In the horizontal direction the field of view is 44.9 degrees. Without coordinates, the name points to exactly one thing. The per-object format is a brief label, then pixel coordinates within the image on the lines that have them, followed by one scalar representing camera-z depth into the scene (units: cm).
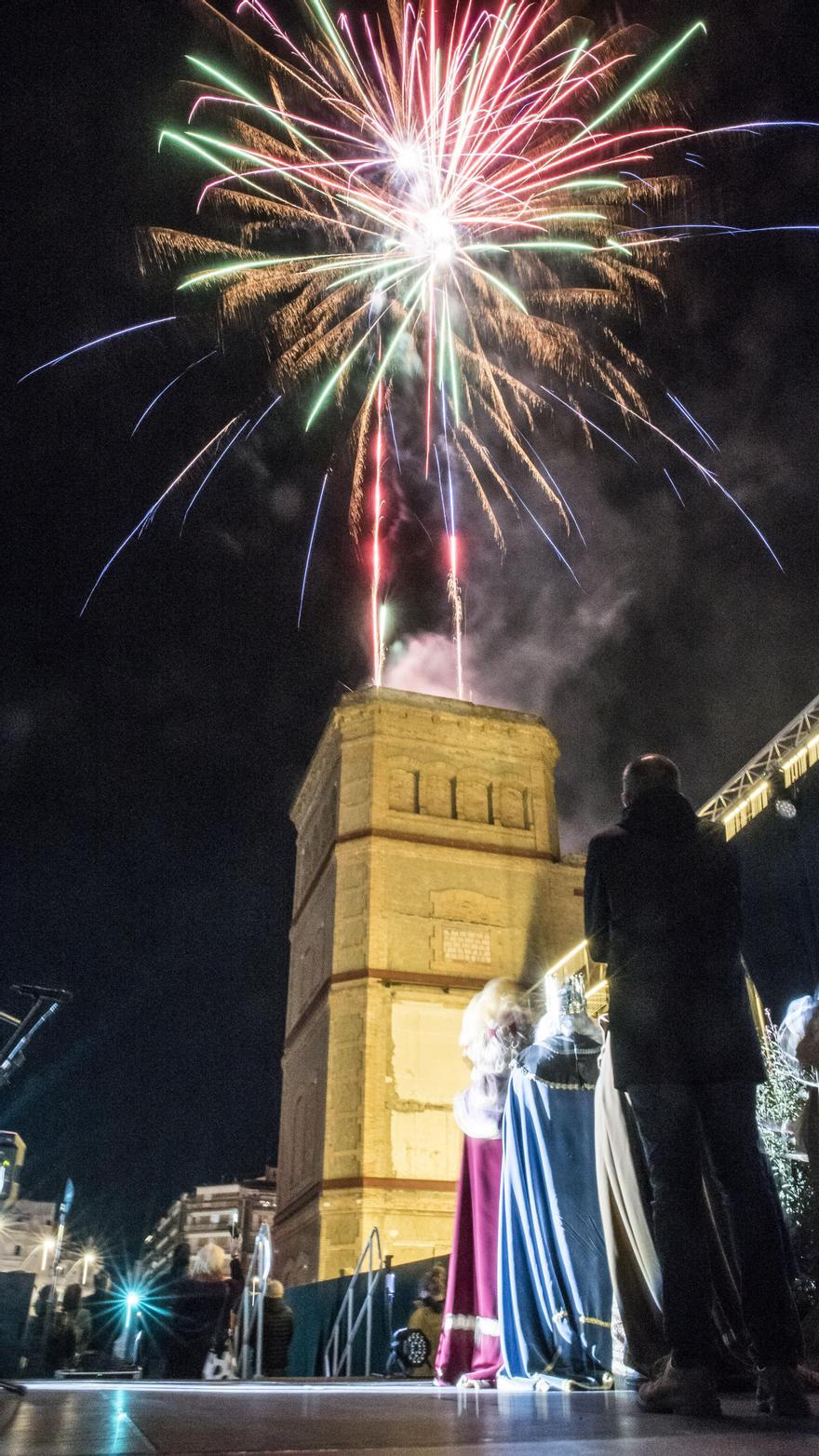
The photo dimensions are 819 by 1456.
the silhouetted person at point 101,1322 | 1164
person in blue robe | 403
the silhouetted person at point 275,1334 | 821
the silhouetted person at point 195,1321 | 776
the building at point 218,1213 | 5538
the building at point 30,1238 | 4560
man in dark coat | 236
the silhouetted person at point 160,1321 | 791
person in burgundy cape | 476
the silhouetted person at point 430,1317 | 888
